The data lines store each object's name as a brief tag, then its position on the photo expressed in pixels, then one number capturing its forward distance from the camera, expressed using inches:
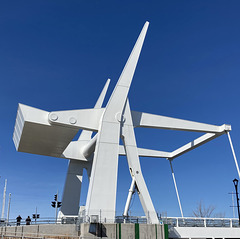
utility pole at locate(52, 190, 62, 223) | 947.2
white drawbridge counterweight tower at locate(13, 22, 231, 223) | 647.4
